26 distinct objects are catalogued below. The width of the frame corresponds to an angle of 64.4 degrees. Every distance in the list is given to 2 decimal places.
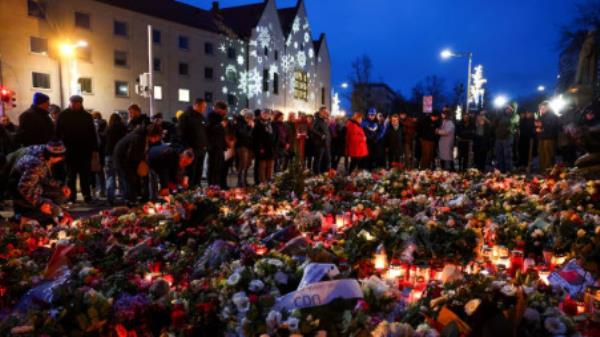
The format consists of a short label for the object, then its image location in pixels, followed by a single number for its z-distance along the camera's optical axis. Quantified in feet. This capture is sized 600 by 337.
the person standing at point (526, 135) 45.69
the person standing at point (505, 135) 40.81
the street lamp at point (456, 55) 71.62
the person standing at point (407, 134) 45.86
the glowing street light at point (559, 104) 48.15
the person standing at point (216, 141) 29.86
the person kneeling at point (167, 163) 22.99
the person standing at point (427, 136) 42.70
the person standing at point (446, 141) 40.75
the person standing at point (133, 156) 22.12
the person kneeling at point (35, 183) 17.02
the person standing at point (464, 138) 44.04
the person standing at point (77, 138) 26.58
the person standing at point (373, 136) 42.75
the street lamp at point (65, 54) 93.09
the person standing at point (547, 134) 40.52
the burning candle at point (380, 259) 12.73
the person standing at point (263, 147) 33.68
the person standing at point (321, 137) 39.99
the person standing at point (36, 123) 24.80
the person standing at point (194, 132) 27.68
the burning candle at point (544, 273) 11.66
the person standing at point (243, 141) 33.35
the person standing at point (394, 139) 43.14
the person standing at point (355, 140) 39.55
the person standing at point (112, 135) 27.93
